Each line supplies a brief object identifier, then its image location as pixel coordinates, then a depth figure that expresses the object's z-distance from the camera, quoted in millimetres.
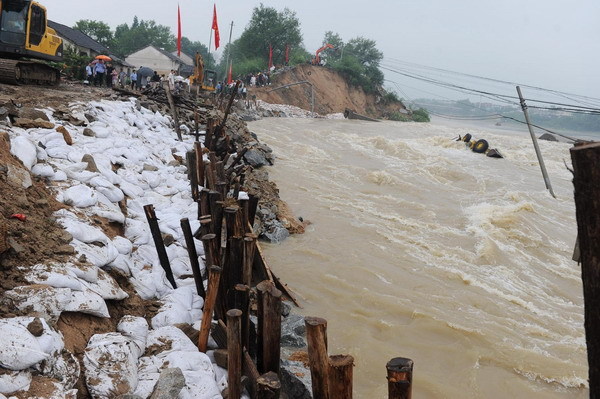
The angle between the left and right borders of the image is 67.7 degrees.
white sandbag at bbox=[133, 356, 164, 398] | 2639
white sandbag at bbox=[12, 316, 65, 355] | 2396
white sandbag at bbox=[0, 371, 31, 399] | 2129
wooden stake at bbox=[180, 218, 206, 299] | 3859
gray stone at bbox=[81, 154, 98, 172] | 4868
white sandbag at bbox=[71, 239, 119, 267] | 3418
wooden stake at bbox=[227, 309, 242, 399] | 2529
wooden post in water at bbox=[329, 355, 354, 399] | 2082
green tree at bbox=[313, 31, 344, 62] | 54997
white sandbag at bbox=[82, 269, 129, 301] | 3148
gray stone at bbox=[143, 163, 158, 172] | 6359
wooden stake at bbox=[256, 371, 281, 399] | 2209
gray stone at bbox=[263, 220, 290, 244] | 6635
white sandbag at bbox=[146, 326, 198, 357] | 3053
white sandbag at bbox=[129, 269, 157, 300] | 3697
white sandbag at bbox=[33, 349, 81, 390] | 2350
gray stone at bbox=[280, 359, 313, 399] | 2959
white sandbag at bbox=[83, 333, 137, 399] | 2502
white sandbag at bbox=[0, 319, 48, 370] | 2217
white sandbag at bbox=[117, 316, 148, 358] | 2993
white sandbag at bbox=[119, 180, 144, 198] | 5238
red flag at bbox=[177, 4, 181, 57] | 22556
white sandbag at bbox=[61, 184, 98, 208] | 4098
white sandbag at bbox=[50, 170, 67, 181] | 4311
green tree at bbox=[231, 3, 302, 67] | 47281
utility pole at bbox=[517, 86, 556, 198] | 10288
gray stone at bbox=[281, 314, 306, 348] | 3854
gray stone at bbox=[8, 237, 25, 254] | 2918
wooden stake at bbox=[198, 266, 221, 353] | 3053
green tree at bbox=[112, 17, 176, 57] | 59188
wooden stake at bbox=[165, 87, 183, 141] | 9050
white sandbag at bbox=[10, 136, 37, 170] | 4148
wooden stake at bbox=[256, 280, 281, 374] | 2666
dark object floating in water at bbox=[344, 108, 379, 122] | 36022
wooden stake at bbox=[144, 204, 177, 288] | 4117
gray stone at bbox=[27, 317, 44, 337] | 2408
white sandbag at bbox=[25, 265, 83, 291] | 2861
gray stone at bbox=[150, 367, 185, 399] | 2557
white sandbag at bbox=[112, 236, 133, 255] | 3926
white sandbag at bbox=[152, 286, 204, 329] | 3414
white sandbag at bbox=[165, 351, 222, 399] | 2715
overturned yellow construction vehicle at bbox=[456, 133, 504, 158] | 19617
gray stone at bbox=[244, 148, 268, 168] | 10641
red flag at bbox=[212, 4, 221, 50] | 23516
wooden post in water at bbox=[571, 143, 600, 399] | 1292
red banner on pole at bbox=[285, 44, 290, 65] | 44781
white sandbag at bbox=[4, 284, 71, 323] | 2611
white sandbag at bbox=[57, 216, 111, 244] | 3578
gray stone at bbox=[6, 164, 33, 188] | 3648
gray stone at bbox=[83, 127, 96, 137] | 6098
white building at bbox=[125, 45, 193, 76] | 40312
